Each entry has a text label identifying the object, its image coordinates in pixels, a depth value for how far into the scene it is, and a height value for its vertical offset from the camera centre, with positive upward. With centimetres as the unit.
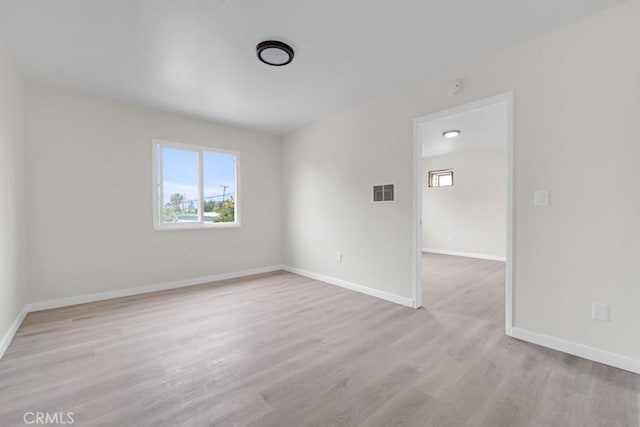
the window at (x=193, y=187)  397 +39
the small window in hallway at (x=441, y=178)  723 +87
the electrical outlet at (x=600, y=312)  199 -75
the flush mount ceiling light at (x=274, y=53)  230 +140
